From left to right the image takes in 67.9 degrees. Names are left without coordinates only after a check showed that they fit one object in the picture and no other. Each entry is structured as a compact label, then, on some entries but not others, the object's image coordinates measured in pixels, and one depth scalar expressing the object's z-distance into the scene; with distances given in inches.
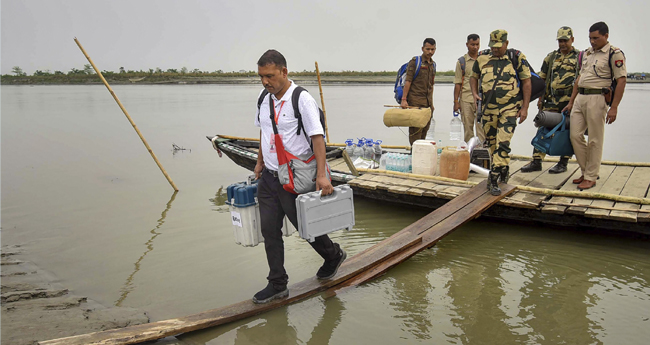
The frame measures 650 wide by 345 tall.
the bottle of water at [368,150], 332.2
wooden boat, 203.2
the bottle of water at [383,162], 305.3
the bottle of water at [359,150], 334.3
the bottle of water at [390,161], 293.7
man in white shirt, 136.5
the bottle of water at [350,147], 344.5
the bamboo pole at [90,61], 301.6
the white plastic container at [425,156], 274.7
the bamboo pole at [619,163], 278.5
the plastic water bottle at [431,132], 341.0
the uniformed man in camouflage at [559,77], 261.1
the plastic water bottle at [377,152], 335.3
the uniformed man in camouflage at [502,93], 226.2
